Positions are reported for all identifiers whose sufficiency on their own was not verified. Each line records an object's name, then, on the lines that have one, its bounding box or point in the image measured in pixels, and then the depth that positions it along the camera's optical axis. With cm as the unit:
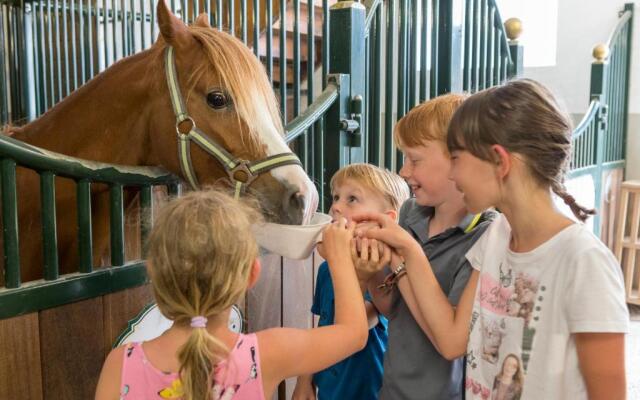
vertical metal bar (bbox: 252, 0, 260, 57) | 187
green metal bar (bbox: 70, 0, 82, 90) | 328
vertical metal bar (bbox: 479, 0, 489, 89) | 254
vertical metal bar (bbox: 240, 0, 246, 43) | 198
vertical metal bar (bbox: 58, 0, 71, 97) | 327
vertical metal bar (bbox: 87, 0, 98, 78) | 329
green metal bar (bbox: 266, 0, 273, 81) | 182
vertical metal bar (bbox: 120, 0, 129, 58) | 318
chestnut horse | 113
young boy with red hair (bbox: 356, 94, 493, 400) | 102
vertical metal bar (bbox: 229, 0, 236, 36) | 195
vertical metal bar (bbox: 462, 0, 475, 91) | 241
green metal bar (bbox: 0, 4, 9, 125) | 321
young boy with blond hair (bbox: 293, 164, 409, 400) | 118
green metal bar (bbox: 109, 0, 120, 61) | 326
